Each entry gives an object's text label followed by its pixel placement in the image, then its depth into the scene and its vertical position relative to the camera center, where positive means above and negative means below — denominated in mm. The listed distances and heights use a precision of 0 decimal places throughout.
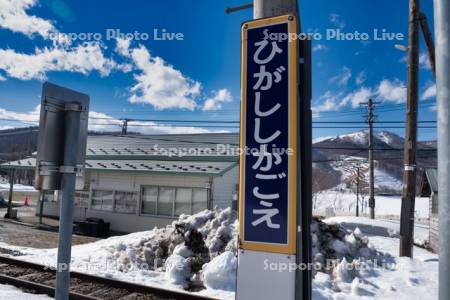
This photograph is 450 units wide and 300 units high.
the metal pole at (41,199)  21959 -1362
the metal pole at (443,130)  1479 +279
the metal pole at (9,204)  23634 -1841
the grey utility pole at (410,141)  10891 +1657
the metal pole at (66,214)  2174 -222
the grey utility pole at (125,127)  37838 +6390
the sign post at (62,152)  2195 +197
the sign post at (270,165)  2113 +138
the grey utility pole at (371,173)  28830 +1333
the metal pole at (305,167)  2260 +137
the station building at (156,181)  18469 +98
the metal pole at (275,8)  2406 +1310
